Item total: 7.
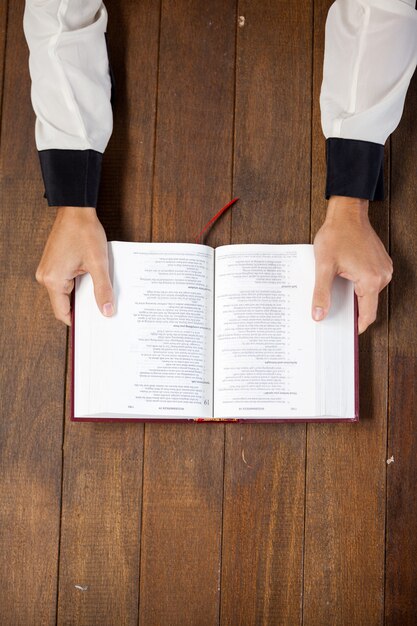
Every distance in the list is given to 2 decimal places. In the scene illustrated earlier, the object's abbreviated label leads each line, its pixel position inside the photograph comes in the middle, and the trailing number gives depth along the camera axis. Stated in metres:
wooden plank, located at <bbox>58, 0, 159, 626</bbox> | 1.08
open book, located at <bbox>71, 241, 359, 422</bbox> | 1.02
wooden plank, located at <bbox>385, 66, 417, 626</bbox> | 1.08
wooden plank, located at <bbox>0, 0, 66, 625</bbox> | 1.08
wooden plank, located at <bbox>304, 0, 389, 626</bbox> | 1.08
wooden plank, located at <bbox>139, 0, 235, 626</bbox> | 1.08
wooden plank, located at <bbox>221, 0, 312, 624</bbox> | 1.08
